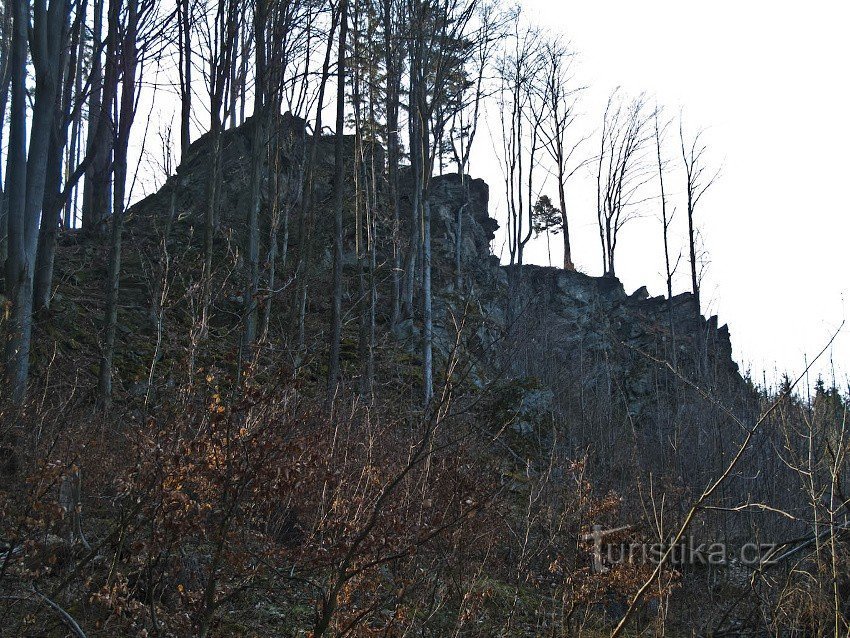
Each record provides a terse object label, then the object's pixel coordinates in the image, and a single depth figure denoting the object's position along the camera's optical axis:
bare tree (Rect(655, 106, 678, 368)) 23.86
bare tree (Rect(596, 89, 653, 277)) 29.08
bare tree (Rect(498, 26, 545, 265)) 23.27
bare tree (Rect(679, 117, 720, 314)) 24.59
